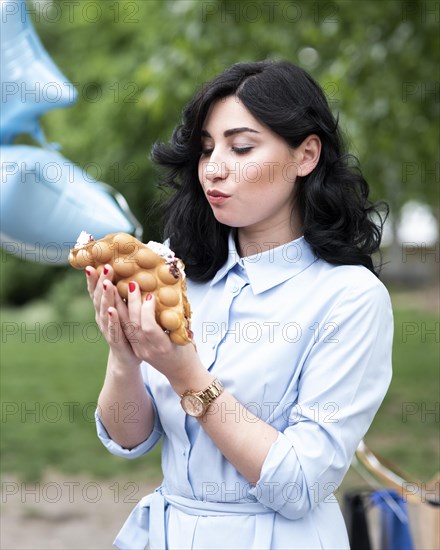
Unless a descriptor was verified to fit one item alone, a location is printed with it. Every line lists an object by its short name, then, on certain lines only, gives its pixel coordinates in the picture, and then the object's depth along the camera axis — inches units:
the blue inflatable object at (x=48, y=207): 92.1
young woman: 65.2
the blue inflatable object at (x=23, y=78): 100.2
